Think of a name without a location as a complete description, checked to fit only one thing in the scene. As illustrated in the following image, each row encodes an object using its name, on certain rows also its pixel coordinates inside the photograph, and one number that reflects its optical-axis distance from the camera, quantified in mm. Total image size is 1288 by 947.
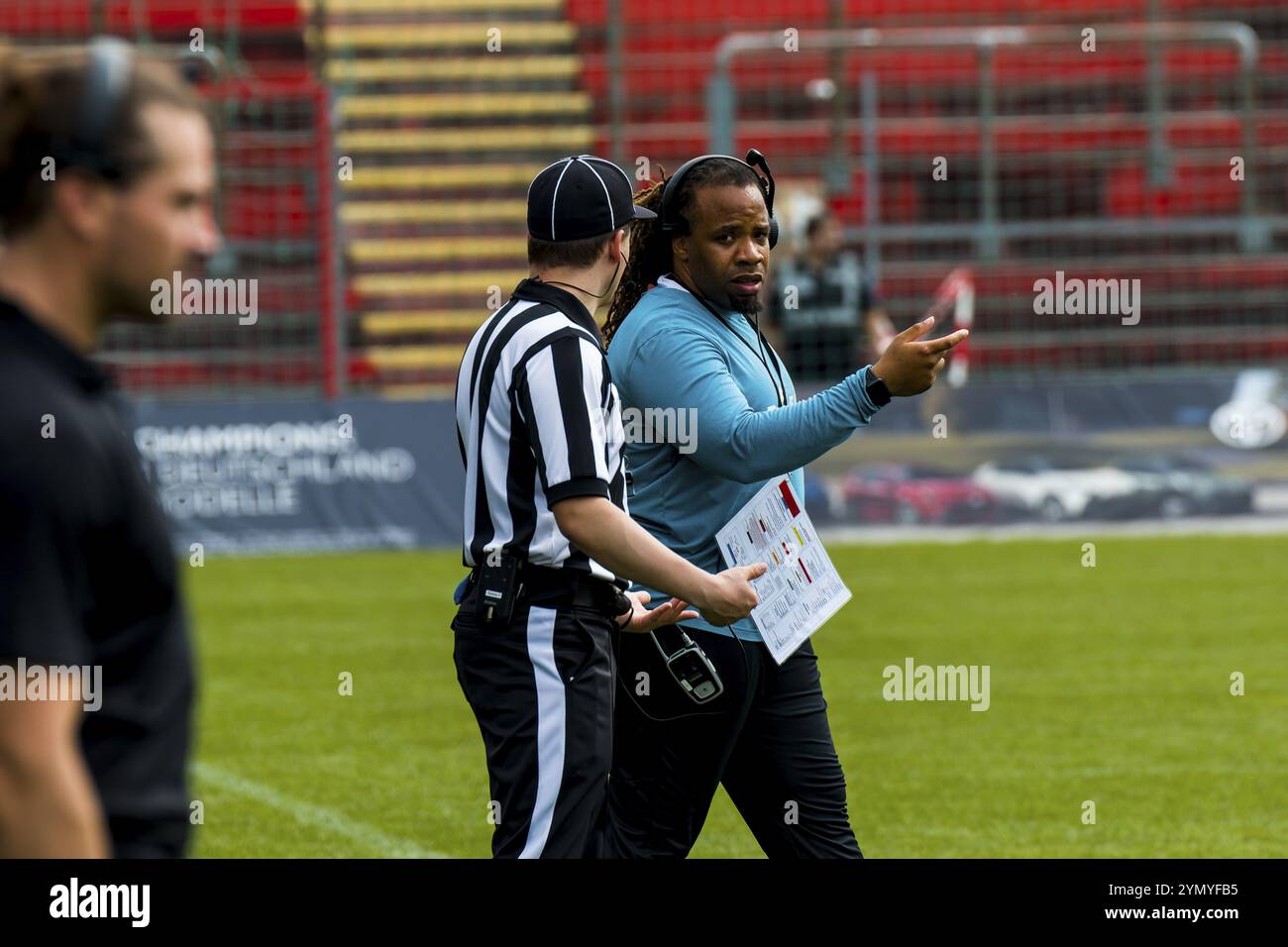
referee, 8797
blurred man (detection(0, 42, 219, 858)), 4566
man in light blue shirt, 10102
